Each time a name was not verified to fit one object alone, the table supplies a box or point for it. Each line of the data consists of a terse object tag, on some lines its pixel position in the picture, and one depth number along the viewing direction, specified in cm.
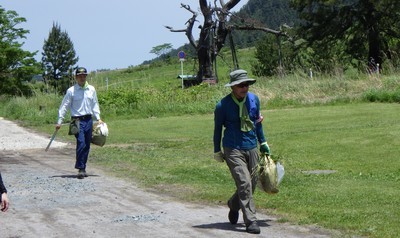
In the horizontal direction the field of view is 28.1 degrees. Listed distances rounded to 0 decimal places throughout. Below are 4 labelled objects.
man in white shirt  1455
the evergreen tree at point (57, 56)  9952
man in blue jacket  923
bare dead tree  4094
